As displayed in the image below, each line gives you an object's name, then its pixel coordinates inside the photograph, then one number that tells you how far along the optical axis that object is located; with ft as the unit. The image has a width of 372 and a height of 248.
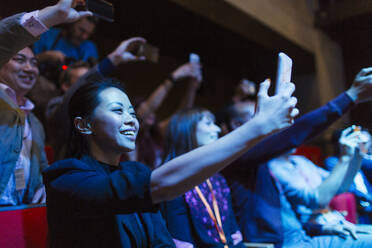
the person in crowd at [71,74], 6.05
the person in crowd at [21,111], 3.28
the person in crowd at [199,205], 4.66
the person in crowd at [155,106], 7.30
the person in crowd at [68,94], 5.00
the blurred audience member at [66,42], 6.10
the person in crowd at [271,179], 4.04
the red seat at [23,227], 3.46
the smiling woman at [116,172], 2.23
